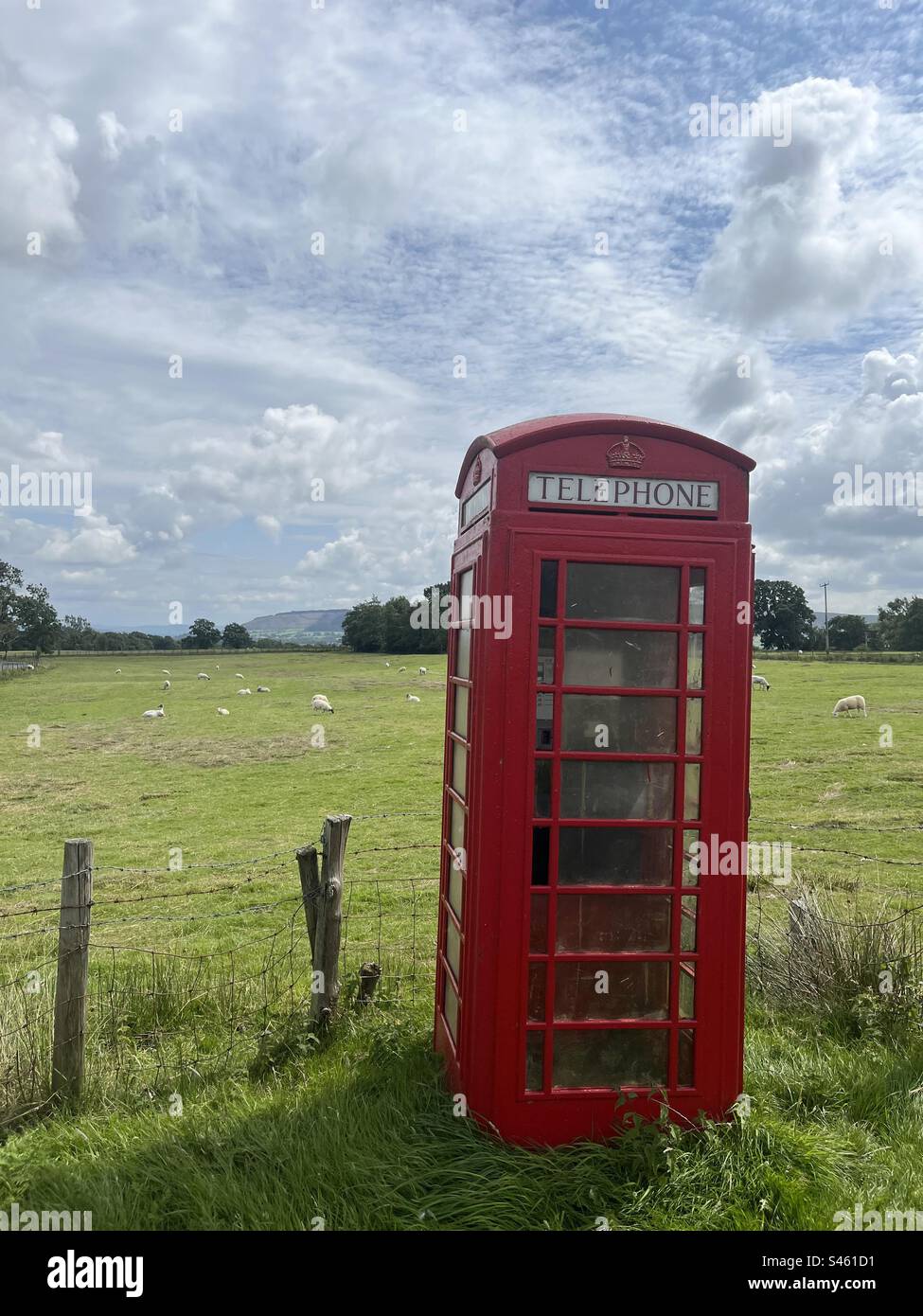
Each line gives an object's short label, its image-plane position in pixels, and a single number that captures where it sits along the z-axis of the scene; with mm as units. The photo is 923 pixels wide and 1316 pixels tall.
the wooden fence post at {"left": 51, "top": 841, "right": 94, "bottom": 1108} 5102
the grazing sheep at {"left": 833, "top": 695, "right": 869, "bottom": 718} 30875
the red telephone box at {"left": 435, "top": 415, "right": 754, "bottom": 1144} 4465
